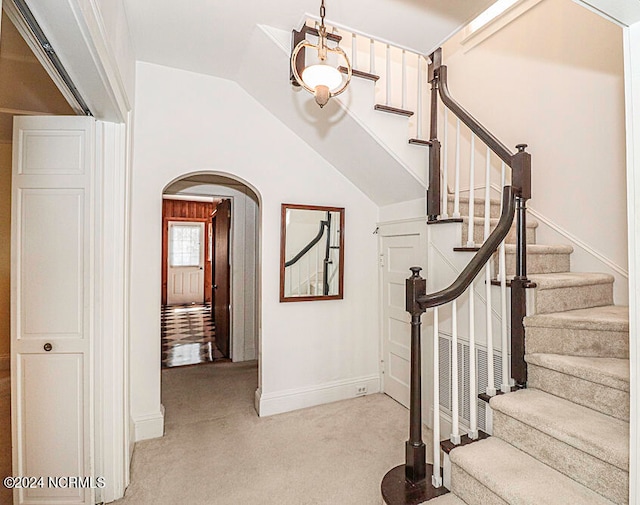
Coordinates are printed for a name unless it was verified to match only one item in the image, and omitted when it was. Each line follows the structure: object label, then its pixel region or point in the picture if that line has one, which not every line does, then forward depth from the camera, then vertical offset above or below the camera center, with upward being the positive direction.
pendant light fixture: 1.63 +0.83
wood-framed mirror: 3.14 -0.02
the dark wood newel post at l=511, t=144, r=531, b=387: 2.04 -0.15
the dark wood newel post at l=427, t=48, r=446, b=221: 2.65 +0.74
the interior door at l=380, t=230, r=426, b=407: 3.09 -0.56
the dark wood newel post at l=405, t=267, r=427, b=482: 1.85 -0.75
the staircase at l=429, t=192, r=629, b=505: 1.44 -0.78
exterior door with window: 9.11 -0.30
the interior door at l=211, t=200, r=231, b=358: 4.85 -0.39
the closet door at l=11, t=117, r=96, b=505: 1.89 -0.29
